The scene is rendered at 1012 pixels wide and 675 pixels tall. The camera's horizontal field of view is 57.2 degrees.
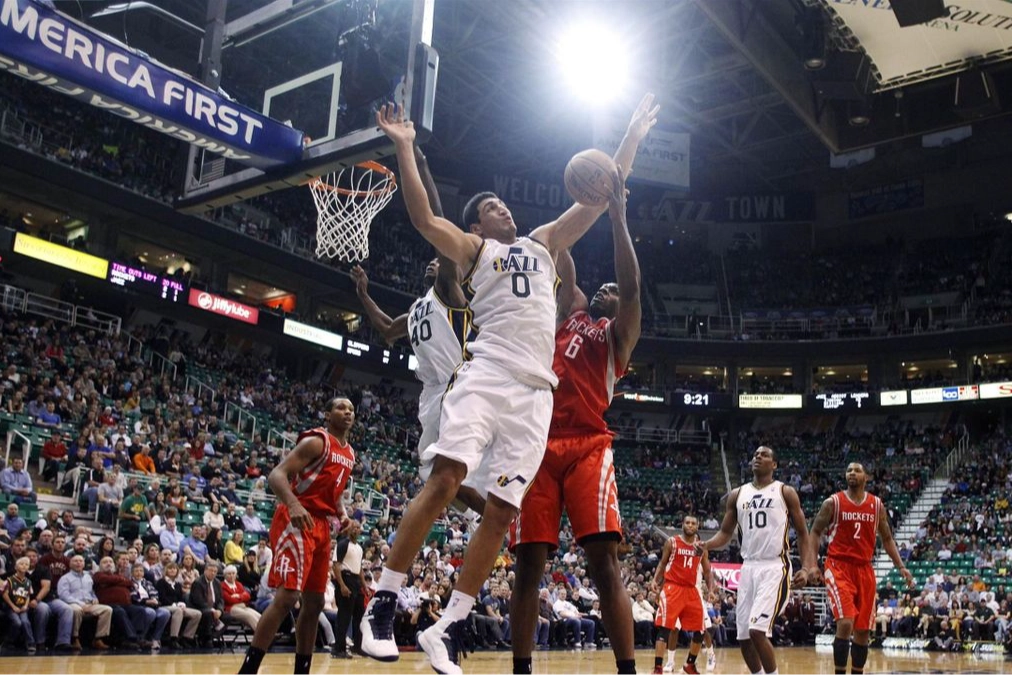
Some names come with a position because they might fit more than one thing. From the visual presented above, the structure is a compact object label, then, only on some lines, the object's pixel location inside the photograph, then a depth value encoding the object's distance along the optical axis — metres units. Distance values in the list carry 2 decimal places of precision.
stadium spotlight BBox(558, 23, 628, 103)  21.52
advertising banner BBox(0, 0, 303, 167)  5.79
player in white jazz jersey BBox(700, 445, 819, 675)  6.81
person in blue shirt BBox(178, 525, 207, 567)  12.05
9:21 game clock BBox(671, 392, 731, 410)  35.62
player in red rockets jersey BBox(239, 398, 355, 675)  5.21
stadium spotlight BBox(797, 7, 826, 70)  11.67
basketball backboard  6.59
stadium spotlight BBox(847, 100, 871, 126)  11.51
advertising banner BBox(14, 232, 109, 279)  21.27
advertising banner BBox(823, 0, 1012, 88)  10.07
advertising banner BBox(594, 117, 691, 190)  28.08
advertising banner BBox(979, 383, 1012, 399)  31.22
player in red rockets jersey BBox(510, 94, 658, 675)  4.32
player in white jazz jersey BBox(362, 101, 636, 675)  3.61
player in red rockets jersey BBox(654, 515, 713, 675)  10.80
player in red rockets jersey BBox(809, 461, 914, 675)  7.55
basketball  4.44
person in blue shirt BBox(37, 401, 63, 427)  15.92
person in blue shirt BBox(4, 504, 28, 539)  10.76
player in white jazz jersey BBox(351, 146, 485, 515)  5.25
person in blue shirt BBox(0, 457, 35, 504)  12.48
